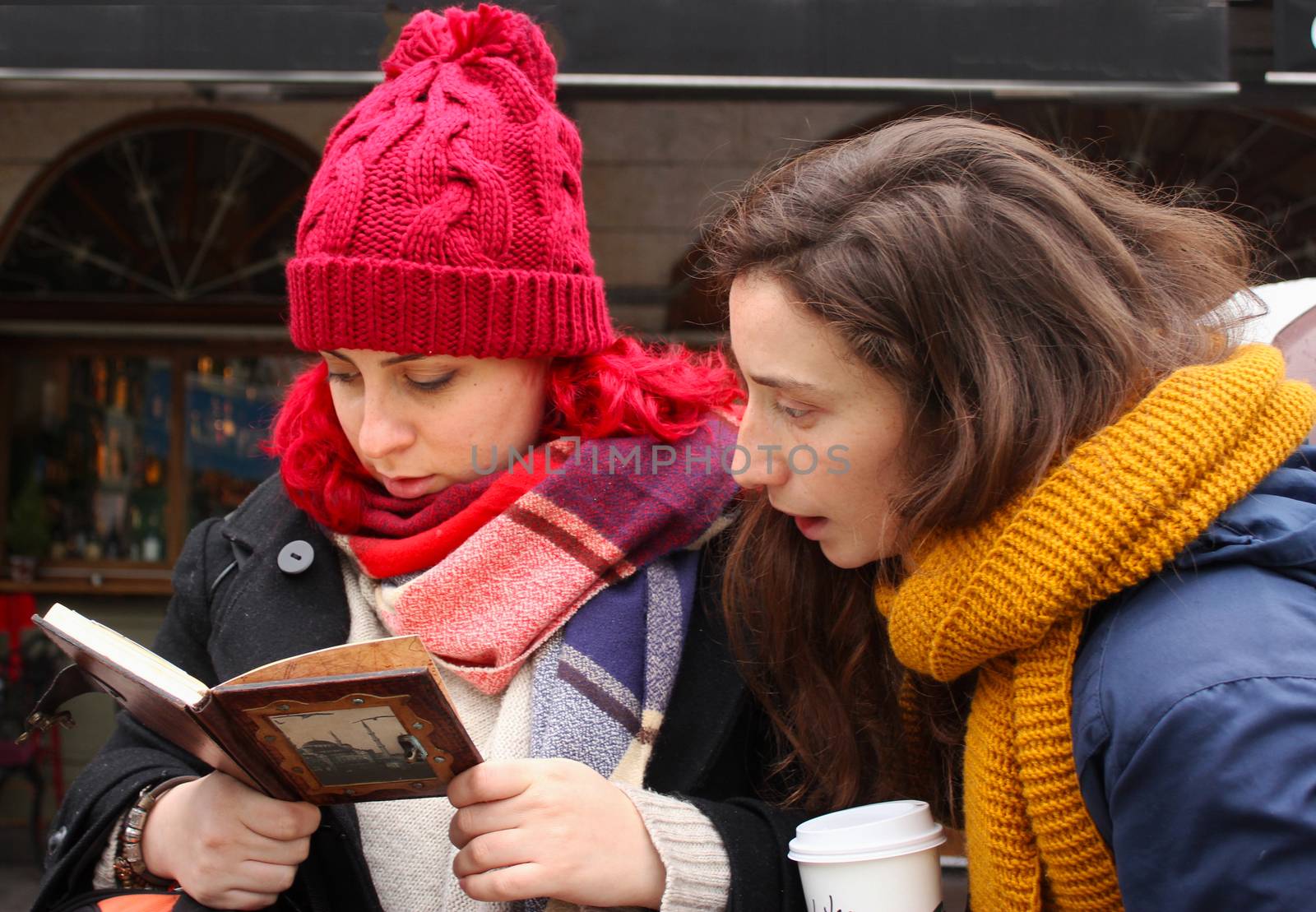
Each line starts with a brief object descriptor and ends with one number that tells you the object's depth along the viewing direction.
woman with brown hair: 1.02
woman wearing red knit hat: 1.51
